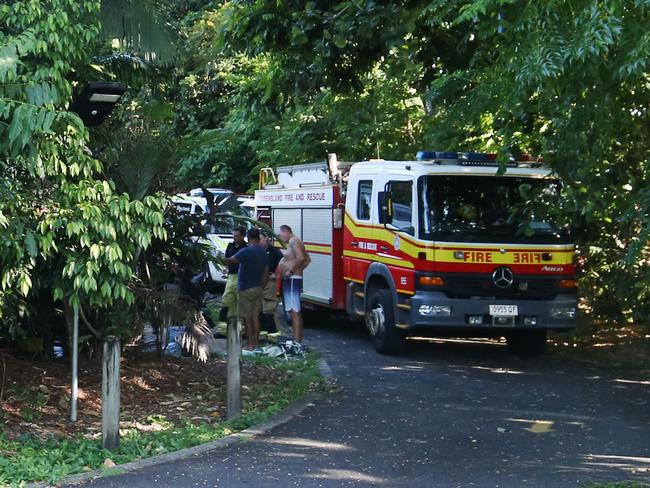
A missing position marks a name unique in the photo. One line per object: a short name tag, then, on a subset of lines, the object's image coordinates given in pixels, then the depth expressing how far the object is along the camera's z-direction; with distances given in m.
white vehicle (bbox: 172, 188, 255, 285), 10.63
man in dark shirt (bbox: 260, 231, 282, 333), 14.69
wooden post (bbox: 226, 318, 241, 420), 9.19
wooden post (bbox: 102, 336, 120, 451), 7.92
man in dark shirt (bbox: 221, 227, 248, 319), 13.43
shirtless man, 14.15
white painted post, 8.77
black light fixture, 8.41
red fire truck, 12.50
